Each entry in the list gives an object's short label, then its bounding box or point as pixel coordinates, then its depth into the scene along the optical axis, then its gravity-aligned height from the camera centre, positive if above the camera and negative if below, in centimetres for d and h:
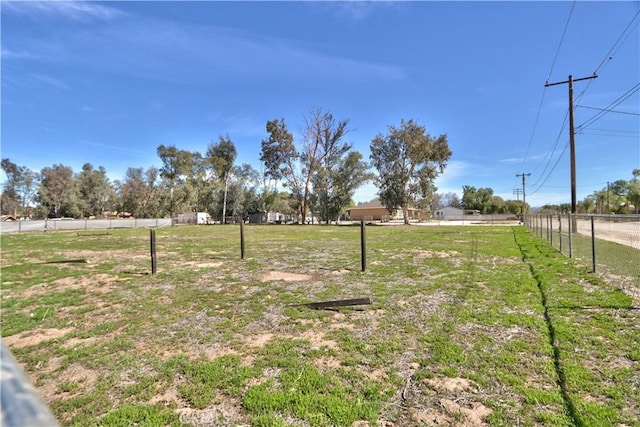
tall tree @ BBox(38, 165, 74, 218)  4631 +417
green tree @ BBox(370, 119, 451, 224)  3388 +594
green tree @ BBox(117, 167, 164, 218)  4603 +323
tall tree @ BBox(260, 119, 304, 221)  4091 +782
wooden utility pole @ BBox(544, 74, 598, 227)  1638 +348
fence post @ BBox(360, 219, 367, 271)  742 -79
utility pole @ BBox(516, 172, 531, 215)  4856 +442
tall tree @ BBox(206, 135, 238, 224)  4844 +898
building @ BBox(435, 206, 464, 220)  6910 +50
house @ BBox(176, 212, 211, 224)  4388 -28
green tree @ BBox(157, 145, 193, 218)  4659 +751
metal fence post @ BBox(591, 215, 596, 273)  652 -52
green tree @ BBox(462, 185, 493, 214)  7072 +381
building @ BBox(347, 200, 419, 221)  6094 +70
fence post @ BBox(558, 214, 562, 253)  975 -26
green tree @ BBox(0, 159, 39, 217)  5256 +506
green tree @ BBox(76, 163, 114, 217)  4770 +381
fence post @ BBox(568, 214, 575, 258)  845 -72
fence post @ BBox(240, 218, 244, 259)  977 -93
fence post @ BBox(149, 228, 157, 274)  735 -98
